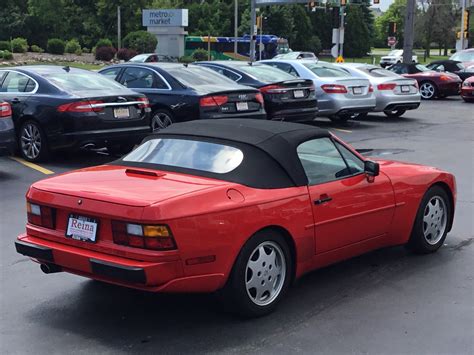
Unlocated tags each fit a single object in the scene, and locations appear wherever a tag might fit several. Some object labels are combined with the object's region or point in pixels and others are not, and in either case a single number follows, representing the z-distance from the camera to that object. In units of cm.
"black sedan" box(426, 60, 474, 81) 2807
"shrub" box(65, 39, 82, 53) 5869
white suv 5956
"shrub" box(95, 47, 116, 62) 5609
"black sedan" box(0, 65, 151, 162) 1030
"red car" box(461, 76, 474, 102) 2381
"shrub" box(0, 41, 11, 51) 5483
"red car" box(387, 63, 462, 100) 2512
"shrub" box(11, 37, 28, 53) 5488
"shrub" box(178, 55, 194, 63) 5666
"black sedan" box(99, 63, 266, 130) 1207
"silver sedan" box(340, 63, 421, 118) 1817
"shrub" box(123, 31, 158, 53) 6444
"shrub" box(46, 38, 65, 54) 5672
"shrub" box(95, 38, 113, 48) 5949
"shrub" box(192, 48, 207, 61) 6267
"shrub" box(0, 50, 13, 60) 4909
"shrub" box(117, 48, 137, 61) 5638
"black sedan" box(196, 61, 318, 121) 1446
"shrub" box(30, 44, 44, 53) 5646
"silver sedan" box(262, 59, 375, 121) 1670
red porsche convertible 432
